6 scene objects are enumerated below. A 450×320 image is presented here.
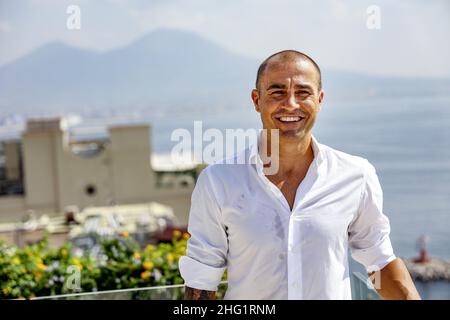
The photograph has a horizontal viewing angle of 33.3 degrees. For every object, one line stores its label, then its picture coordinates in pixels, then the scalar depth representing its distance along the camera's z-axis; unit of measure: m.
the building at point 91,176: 23.72
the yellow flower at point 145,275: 3.21
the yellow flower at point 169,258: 3.25
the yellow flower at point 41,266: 3.26
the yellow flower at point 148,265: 3.20
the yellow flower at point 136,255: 3.27
